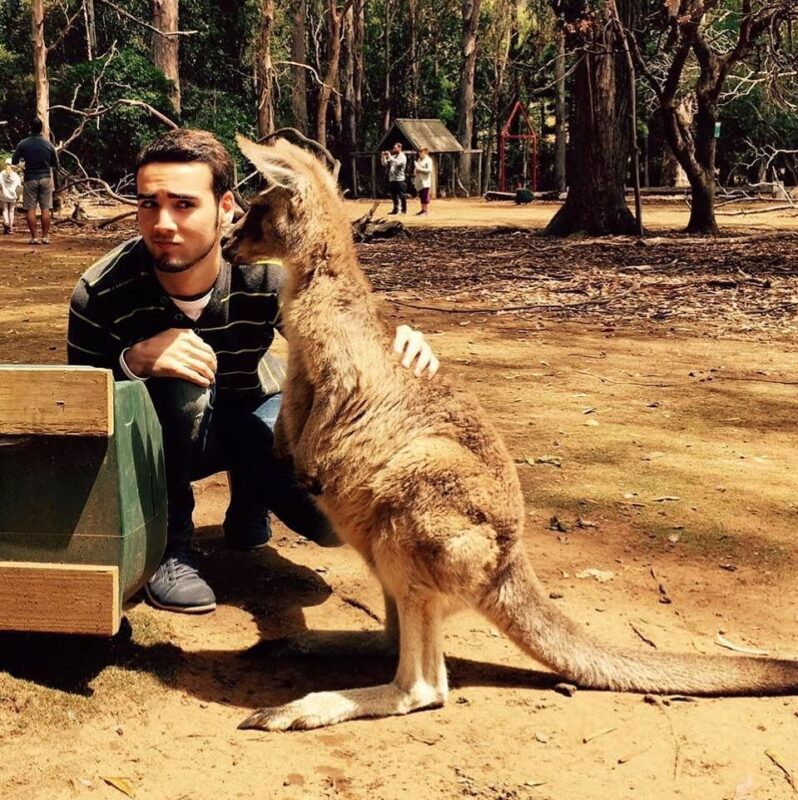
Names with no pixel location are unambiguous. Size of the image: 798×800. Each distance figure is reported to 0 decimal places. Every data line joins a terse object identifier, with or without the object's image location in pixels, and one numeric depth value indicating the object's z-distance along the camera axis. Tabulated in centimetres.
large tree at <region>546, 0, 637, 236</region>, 1261
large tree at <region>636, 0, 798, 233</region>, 1180
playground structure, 2778
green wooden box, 241
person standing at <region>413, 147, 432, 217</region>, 2122
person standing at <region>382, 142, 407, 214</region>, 2075
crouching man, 283
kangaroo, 246
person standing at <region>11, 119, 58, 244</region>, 1349
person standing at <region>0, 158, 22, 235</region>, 1553
